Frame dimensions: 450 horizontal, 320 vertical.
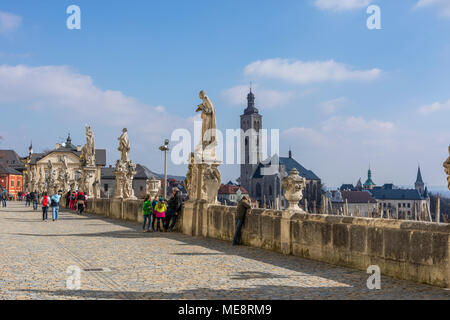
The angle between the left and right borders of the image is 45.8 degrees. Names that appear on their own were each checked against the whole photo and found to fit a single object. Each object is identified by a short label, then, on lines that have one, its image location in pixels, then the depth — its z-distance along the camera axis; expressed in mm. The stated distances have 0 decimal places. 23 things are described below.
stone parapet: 7125
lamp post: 30506
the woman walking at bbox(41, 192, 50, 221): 22272
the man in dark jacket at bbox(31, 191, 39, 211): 35125
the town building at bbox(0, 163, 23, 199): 94806
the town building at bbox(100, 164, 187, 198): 117062
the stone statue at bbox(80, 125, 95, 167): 31328
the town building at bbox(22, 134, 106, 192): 105950
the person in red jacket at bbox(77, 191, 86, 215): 28525
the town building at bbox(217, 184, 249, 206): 141450
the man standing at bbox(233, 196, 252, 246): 12151
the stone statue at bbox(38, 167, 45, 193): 59069
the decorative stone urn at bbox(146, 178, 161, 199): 20562
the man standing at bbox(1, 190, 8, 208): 43156
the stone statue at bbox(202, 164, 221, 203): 15102
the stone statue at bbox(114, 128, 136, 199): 24797
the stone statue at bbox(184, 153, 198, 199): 15593
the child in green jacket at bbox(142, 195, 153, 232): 16500
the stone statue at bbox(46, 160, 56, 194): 48703
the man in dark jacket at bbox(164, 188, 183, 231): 16359
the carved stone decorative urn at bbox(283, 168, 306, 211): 10812
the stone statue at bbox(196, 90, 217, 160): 15461
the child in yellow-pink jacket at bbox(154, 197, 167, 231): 16189
